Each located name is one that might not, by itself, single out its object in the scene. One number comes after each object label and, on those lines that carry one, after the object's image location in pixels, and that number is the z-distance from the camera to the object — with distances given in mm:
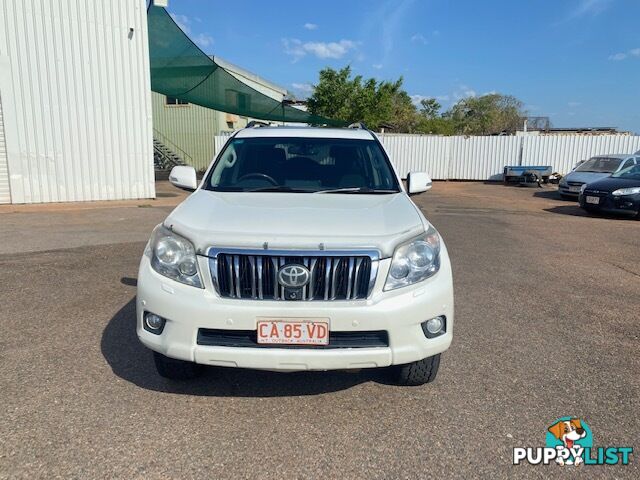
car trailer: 19297
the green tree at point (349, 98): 30375
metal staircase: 25047
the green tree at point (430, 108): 60375
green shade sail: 12352
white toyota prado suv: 2459
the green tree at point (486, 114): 57562
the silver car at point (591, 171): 13992
